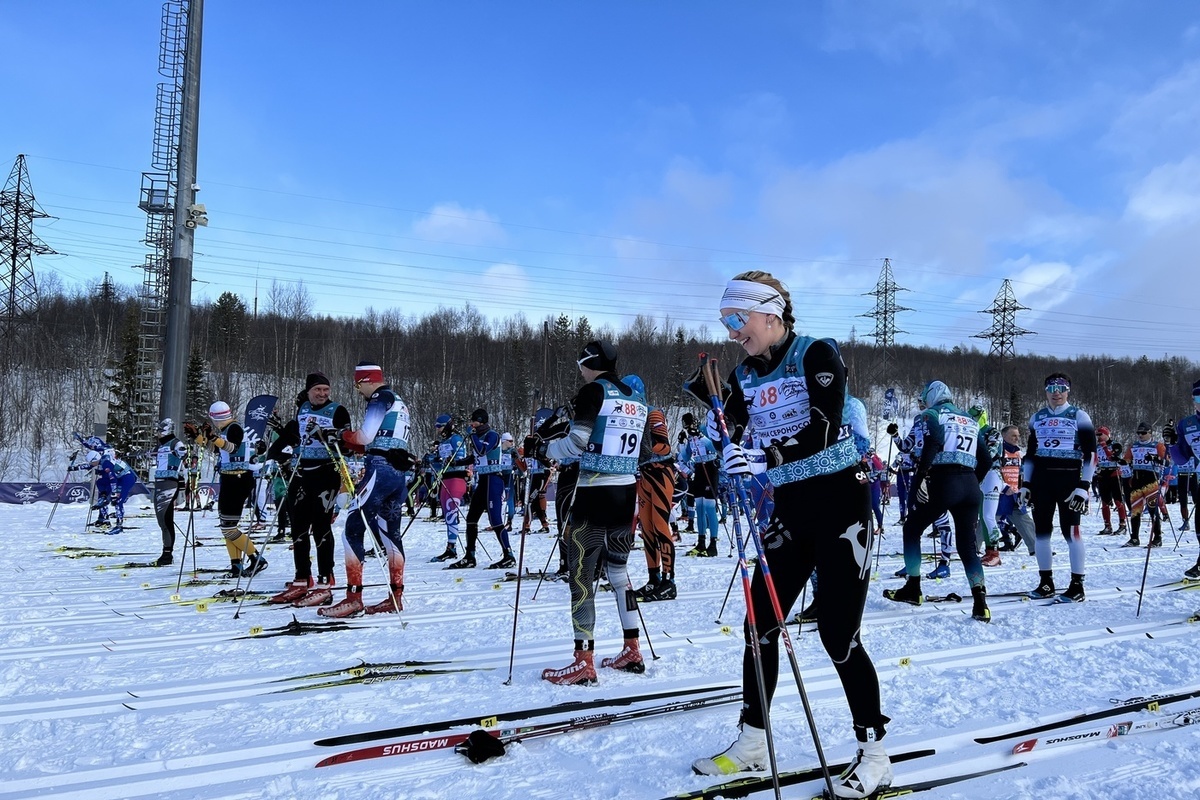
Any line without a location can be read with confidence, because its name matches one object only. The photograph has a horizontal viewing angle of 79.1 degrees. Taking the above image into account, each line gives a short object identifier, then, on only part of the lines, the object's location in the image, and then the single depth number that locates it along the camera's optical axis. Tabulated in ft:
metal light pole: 76.74
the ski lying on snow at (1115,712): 11.55
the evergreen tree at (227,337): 174.44
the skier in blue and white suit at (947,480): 22.54
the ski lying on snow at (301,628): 19.39
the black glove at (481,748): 10.52
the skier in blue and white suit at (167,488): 35.14
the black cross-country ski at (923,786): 9.36
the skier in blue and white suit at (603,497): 15.49
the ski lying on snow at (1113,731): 11.03
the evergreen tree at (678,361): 175.11
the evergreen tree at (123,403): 125.70
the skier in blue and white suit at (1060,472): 23.68
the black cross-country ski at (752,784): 9.36
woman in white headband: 9.65
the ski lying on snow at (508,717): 11.36
